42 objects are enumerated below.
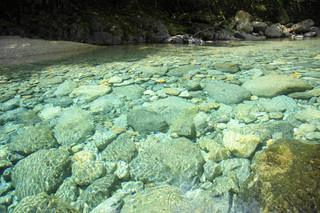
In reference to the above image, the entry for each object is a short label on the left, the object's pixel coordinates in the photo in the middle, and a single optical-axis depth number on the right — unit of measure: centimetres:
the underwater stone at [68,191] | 116
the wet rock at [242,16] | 1345
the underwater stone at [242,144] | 135
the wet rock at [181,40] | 1013
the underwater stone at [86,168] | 126
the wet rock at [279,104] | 199
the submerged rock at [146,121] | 180
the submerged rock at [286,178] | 88
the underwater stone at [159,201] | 100
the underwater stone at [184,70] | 343
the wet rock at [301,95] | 219
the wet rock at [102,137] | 160
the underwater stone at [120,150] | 144
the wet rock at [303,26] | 1369
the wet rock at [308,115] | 171
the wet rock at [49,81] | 319
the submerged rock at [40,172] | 120
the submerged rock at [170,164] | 124
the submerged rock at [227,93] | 227
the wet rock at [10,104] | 233
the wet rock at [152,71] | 350
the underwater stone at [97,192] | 110
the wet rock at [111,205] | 103
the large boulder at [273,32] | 1301
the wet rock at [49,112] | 209
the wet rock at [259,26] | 1332
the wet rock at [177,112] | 174
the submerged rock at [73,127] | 169
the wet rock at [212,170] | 124
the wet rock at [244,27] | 1302
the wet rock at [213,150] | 136
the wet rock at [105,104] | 223
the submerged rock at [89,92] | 255
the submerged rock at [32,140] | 154
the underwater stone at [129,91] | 256
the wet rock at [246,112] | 186
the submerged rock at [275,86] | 232
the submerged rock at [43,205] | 99
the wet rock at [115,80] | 314
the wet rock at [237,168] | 119
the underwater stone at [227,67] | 344
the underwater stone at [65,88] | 275
